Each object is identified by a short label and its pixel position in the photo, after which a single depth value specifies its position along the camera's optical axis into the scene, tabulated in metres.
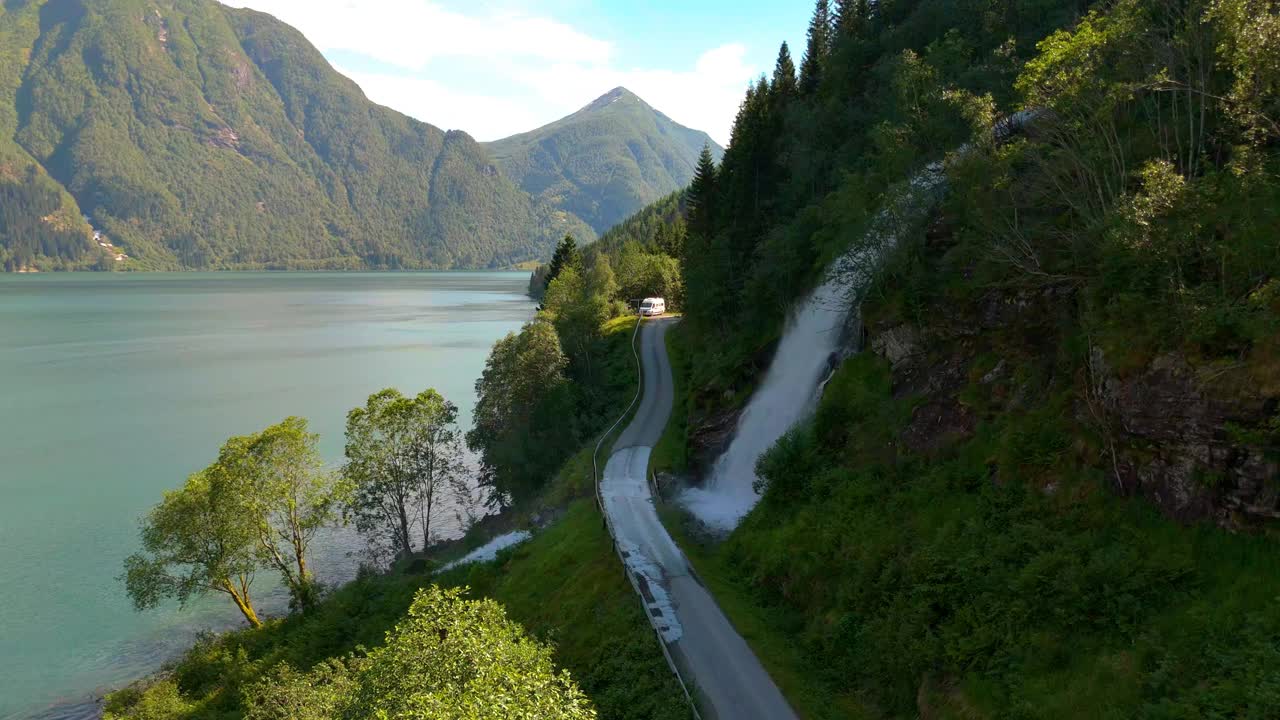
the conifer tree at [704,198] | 57.62
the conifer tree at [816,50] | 60.41
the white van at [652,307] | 70.88
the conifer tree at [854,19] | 56.59
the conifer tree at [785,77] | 61.59
